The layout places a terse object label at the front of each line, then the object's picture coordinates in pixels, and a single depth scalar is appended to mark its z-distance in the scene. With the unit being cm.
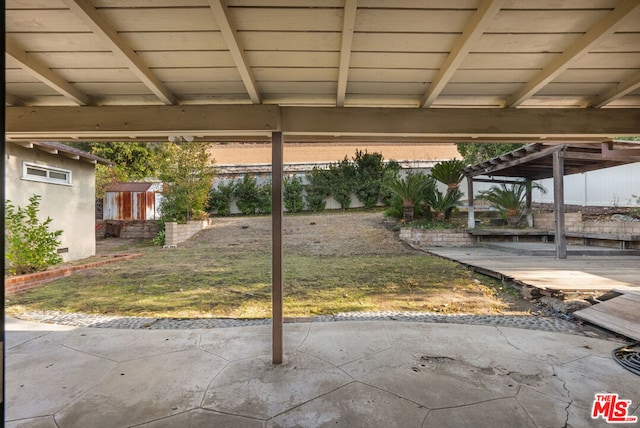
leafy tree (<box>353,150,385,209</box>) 1428
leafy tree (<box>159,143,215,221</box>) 1088
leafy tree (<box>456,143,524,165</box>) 1268
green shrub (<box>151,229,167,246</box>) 1034
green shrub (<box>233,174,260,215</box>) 1417
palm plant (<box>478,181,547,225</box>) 1023
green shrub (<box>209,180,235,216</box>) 1408
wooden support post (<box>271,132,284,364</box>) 245
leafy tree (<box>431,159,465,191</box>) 1047
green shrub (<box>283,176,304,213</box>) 1416
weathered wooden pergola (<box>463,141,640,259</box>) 620
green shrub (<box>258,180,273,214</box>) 1412
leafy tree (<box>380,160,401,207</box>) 1380
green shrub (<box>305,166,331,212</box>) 1439
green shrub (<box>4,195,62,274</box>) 546
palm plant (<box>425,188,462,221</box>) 1039
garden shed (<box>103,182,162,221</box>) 1341
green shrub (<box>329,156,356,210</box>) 1442
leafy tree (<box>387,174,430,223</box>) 1027
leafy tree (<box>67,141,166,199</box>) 1366
